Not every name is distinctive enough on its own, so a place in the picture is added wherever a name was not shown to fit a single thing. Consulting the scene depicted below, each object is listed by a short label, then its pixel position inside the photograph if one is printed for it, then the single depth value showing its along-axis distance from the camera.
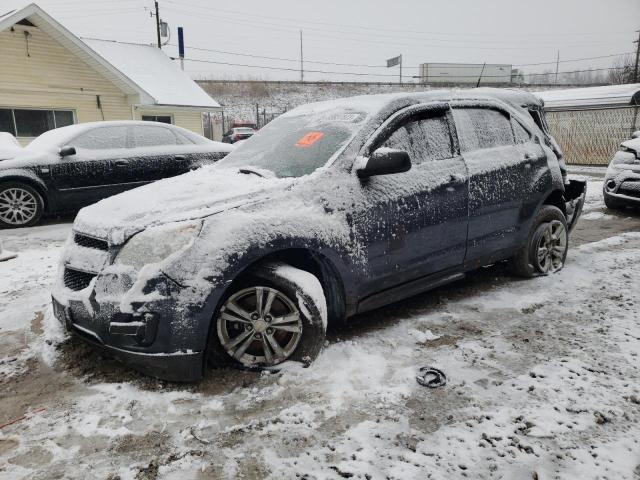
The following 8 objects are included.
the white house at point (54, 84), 13.85
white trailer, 48.84
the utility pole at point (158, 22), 29.34
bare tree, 44.12
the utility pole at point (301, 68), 52.94
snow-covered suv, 2.53
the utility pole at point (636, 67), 39.81
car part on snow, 2.71
